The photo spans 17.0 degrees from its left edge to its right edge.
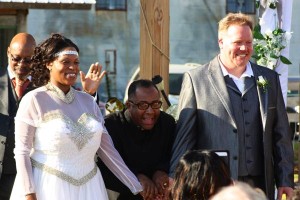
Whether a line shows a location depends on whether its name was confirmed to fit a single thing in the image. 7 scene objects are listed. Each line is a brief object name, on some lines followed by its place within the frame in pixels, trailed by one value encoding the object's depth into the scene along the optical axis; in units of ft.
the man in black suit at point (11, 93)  22.26
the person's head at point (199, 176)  16.10
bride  19.70
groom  21.64
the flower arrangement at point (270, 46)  26.23
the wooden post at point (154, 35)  27.23
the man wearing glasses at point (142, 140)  21.95
